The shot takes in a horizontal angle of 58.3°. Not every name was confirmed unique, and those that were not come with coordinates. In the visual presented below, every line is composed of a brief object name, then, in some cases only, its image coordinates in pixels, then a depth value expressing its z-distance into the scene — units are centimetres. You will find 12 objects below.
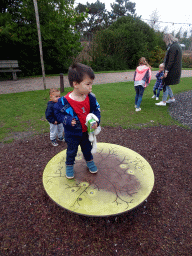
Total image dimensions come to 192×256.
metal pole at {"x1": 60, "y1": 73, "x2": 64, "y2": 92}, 756
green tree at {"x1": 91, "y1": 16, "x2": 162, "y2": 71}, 1534
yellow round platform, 193
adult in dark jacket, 487
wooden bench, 995
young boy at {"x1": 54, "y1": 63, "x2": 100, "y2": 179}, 177
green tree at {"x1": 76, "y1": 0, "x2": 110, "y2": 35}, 2605
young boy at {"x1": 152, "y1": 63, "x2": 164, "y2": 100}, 609
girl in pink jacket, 476
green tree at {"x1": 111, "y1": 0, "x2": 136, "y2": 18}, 2898
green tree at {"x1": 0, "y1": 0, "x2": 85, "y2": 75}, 941
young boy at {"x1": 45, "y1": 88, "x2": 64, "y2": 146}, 300
